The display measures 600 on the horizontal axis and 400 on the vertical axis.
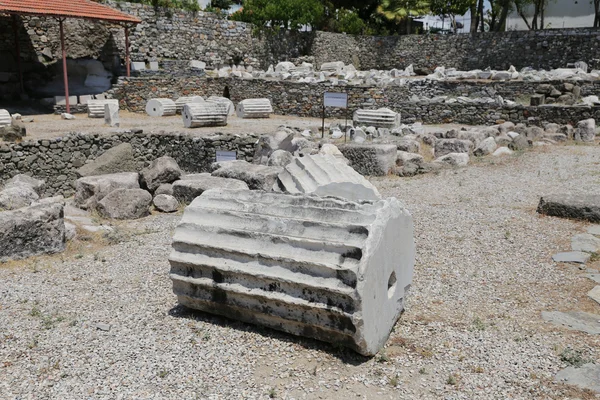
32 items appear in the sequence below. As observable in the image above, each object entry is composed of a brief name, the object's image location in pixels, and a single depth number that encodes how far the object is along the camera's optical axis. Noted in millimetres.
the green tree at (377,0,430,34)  31812
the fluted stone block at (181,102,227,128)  17031
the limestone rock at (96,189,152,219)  8828
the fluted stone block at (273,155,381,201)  7480
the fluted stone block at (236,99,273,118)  19906
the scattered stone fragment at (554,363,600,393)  3951
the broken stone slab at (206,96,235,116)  20469
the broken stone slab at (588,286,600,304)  5430
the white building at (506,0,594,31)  36281
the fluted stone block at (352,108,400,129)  16797
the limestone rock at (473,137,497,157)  13508
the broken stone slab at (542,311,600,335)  4832
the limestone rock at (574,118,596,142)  14898
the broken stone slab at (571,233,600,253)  6801
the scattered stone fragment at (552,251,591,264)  6414
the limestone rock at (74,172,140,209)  9585
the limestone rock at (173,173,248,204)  8870
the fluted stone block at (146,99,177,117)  19984
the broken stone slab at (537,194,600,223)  7902
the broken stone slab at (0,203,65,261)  6578
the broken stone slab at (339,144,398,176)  11766
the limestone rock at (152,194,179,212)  9281
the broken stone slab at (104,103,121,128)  17250
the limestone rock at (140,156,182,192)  10422
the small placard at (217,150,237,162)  11569
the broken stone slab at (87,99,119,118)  19094
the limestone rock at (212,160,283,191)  9141
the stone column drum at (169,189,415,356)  4191
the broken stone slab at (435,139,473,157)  13375
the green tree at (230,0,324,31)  28828
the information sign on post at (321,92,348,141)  13711
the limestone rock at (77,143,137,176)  11938
